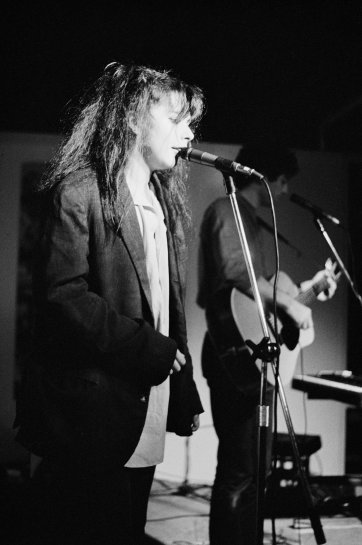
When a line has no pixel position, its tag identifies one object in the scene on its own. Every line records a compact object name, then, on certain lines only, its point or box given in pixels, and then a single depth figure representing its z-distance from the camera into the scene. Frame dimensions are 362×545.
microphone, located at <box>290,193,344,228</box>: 3.05
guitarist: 2.55
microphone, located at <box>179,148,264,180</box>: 1.91
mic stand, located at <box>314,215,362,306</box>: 2.92
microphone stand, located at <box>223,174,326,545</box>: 1.86
